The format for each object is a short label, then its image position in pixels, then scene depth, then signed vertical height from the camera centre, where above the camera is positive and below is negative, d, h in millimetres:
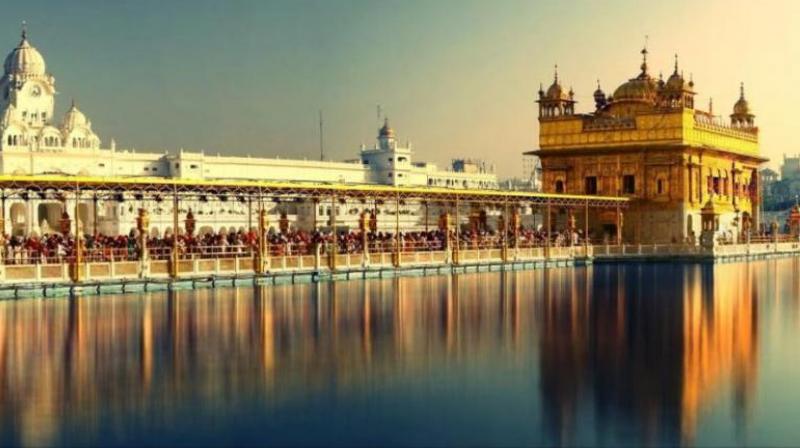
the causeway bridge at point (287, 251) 38500 -1400
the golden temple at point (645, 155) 75250 +4160
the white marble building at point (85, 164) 118438 +6705
